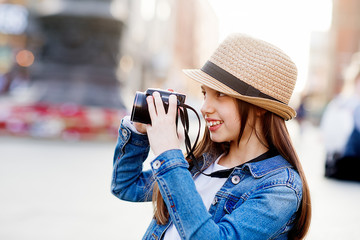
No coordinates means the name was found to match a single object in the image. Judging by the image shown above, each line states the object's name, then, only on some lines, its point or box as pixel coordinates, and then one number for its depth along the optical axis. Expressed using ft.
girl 4.42
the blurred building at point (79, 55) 38.93
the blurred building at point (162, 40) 121.08
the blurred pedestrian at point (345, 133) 20.59
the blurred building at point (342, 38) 100.63
